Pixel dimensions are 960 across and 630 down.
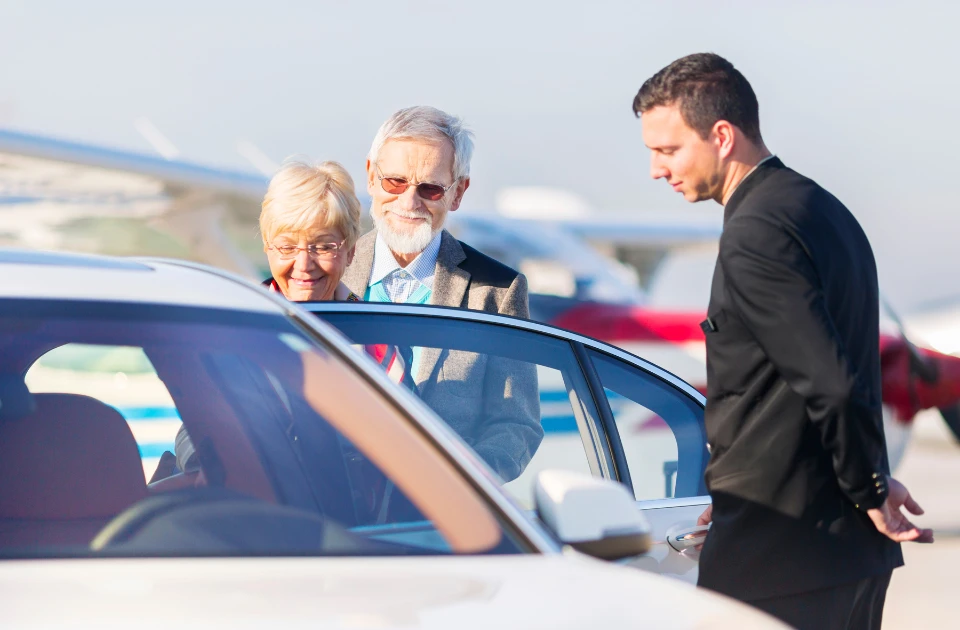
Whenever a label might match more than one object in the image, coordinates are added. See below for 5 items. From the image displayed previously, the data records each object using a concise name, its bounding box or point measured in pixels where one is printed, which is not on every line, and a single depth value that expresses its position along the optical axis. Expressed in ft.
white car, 10.80
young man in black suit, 15.49
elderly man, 23.50
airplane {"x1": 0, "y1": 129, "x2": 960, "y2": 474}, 58.75
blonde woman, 22.20
